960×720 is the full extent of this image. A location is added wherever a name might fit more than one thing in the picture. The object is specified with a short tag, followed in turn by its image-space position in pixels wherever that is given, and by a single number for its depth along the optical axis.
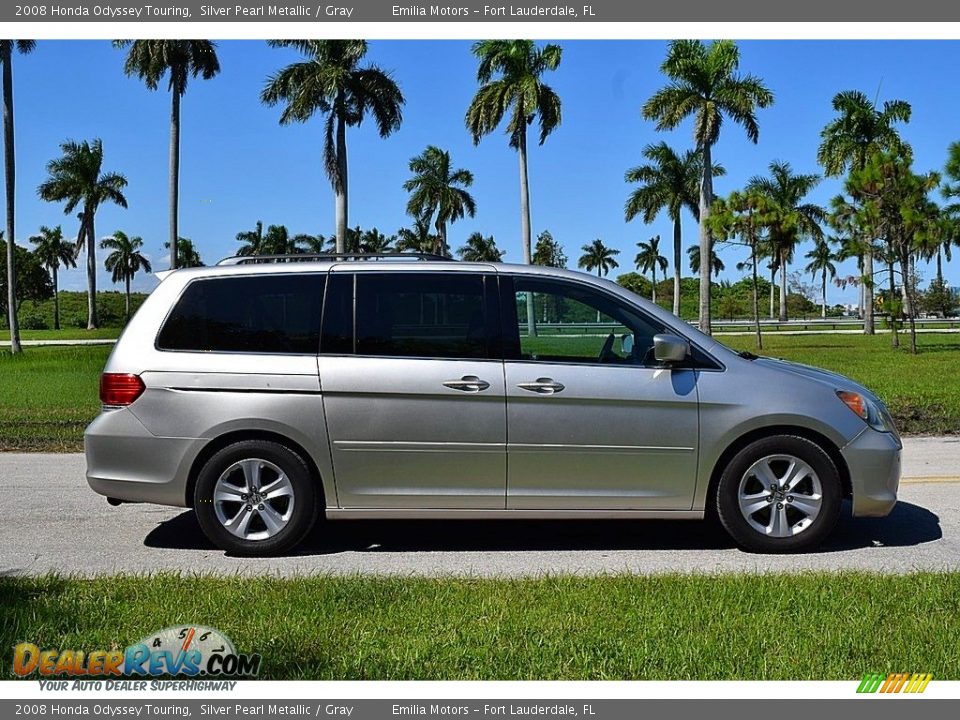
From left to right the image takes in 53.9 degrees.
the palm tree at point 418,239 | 78.81
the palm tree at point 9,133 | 37.72
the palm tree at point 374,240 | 93.25
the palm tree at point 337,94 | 35.94
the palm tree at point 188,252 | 82.62
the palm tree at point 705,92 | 39.06
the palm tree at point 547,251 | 76.62
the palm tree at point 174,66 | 35.22
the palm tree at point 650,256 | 90.31
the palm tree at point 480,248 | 67.32
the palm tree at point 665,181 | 49.34
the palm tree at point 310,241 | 85.62
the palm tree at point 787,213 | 37.75
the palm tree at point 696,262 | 95.12
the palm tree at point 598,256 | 98.38
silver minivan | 5.96
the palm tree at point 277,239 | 89.20
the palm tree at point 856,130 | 42.50
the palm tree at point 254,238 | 94.12
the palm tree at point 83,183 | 62.25
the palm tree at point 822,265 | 107.15
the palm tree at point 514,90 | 40.09
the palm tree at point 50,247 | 92.12
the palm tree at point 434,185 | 59.28
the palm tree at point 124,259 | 89.88
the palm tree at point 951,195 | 30.08
